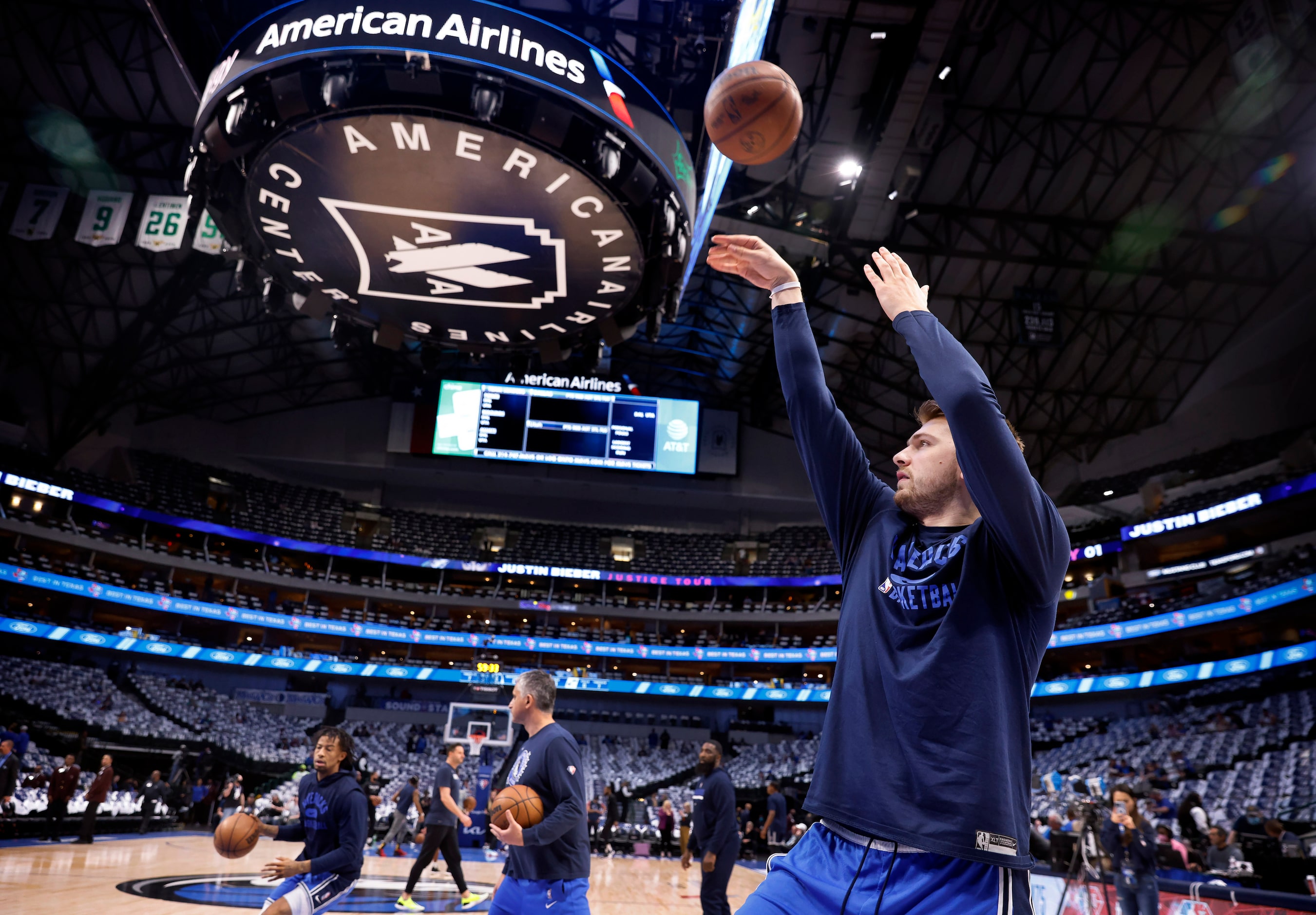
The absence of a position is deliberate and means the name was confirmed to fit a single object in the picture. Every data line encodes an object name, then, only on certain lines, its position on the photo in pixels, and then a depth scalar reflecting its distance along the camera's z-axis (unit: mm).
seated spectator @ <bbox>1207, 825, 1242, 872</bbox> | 10250
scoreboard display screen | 32375
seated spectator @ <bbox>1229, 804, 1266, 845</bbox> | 12297
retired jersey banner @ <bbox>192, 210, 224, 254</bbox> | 14664
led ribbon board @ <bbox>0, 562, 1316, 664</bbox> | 21672
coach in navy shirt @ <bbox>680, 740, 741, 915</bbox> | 6254
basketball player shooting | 1361
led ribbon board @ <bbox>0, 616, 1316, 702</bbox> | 21391
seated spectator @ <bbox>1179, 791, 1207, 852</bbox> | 13211
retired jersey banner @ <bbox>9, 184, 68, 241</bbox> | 16062
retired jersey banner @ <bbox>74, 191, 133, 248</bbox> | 15734
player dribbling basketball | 4082
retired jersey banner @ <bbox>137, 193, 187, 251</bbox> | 15570
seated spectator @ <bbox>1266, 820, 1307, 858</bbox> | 9594
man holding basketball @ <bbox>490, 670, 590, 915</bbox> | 3799
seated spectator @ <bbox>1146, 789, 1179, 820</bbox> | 15202
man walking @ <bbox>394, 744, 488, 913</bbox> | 8422
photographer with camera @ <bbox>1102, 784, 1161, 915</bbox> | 7602
